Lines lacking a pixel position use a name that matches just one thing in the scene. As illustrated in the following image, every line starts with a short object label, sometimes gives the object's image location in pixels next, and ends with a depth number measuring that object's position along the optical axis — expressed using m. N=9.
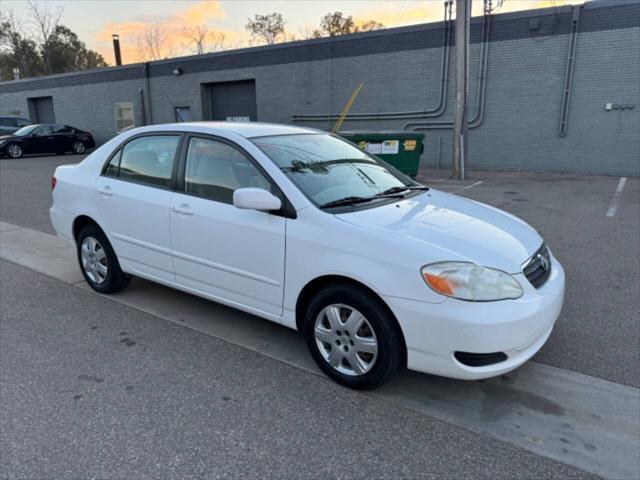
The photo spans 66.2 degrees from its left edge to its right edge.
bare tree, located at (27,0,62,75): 44.70
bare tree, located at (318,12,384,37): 48.88
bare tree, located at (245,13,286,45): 50.69
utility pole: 12.21
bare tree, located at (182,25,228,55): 31.59
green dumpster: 11.86
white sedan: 2.70
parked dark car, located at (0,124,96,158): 20.95
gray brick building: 13.26
